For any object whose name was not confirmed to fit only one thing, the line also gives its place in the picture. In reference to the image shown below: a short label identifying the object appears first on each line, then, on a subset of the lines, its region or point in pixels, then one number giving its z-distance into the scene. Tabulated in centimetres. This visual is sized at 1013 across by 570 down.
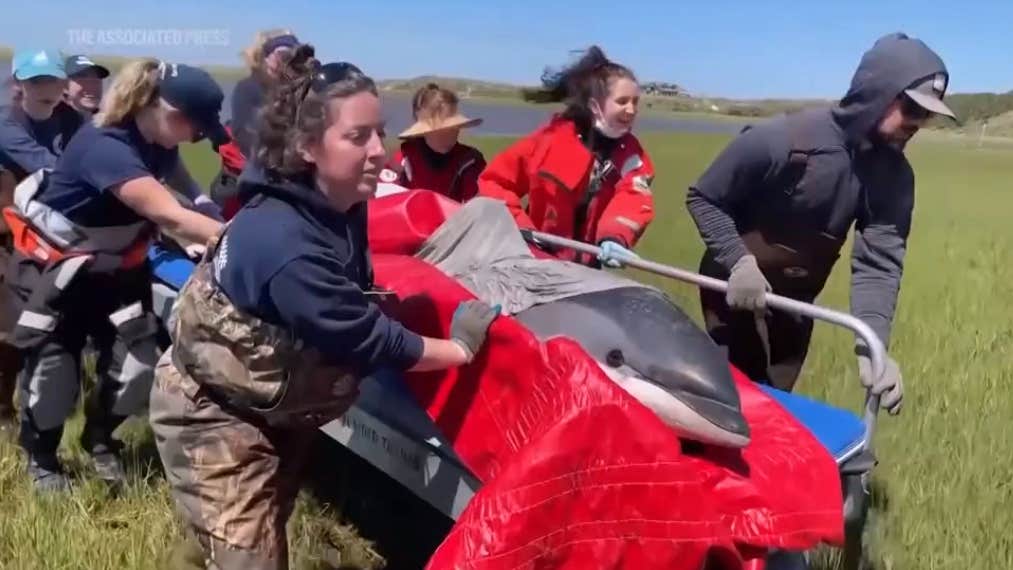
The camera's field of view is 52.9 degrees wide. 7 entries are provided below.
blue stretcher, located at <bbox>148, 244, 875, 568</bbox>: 276
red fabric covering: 212
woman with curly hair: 229
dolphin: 241
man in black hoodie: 336
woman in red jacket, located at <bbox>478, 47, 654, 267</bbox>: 420
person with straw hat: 516
